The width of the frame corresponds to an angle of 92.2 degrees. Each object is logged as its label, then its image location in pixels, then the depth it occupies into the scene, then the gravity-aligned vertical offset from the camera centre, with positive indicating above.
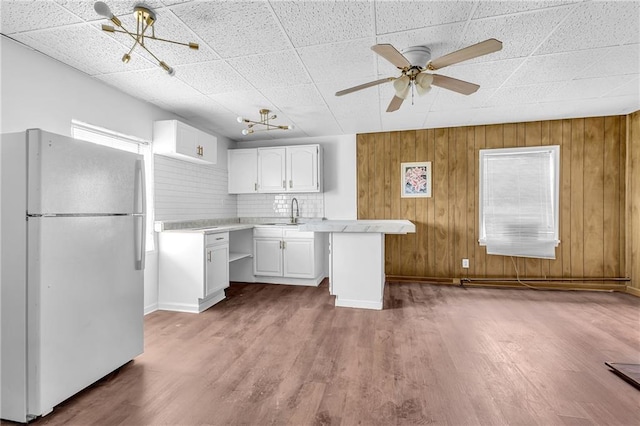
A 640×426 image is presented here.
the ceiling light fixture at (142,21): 1.80 +1.22
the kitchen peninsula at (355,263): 3.52 -0.59
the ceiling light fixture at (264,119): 3.84 +1.24
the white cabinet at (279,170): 4.88 +0.70
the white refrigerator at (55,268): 1.69 -0.34
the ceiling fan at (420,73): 2.12 +1.06
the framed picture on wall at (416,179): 4.82 +0.53
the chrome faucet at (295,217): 5.18 -0.08
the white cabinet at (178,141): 3.58 +0.87
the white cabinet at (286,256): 4.61 -0.67
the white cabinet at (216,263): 3.56 -0.63
